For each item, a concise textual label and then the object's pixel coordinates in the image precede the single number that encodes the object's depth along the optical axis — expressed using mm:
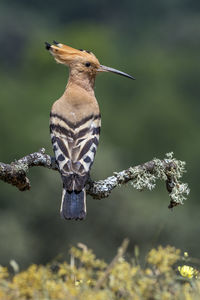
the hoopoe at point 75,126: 10703
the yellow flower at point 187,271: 8828
